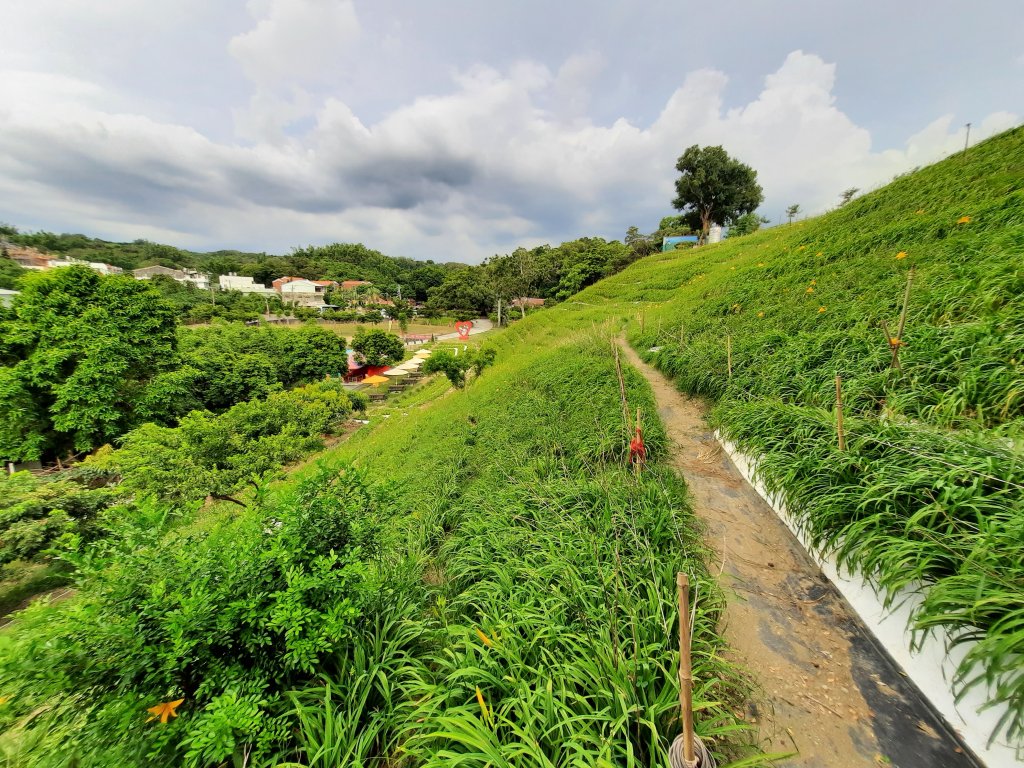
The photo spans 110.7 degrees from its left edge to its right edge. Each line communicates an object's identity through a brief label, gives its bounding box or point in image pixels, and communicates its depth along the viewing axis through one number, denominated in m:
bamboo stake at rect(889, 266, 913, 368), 3.69
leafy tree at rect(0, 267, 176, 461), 11.92
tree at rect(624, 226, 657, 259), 37.23
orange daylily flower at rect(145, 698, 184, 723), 1.69
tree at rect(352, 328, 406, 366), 31.38
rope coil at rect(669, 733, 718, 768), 1.43
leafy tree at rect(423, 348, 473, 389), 16.86
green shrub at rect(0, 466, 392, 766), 1.61
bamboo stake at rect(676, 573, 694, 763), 1.39
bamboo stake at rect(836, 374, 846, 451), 2.98
